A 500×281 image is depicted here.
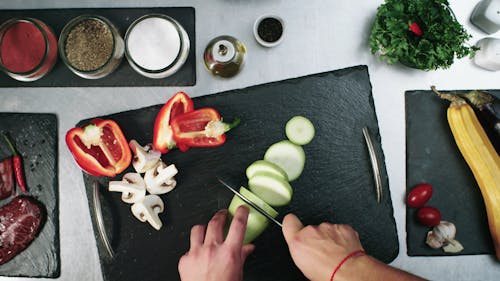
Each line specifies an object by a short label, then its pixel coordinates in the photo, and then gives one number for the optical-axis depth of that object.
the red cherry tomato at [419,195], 1.37
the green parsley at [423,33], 1.26
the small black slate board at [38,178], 1.40
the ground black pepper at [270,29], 1.36
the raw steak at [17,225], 1.36
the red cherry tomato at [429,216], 1.36
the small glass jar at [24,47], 1.30
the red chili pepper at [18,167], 1.39
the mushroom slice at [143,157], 1.32
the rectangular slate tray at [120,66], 1.41
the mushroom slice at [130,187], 1.33
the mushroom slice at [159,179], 1.32
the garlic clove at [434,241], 1.37
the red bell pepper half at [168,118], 1.29
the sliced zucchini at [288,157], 1.34
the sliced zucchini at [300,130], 1.36
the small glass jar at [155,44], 1.32
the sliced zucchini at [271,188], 1.26
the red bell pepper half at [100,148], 1.30
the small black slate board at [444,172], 1.42
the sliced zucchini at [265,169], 1.29
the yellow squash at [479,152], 1.34
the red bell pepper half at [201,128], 1.28
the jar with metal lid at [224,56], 1.31
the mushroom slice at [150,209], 1.33
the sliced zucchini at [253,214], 1.27
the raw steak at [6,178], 1.38
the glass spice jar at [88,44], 1.31
